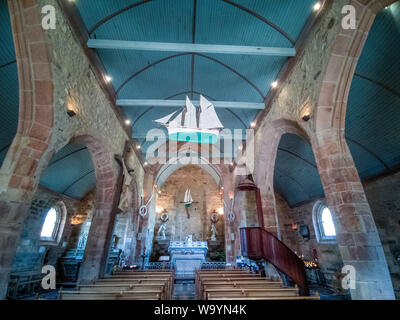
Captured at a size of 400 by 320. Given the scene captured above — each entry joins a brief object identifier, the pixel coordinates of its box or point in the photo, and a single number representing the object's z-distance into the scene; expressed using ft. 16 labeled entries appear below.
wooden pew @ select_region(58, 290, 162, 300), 9.74
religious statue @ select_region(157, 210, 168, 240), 46.75
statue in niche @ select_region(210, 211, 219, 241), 46.83
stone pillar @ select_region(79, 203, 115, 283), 19.39
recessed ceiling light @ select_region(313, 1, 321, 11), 13.93
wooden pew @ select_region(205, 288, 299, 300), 9.80
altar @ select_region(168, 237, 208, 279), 33.53
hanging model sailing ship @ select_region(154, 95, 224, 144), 20.10
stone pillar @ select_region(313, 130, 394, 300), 9.61
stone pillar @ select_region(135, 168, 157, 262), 36.73
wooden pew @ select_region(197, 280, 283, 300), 12.33
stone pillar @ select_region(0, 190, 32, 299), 9.76
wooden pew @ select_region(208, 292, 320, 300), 8.86
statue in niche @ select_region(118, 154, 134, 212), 24.18
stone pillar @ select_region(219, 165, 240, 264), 35.42
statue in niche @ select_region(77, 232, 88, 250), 32.57
